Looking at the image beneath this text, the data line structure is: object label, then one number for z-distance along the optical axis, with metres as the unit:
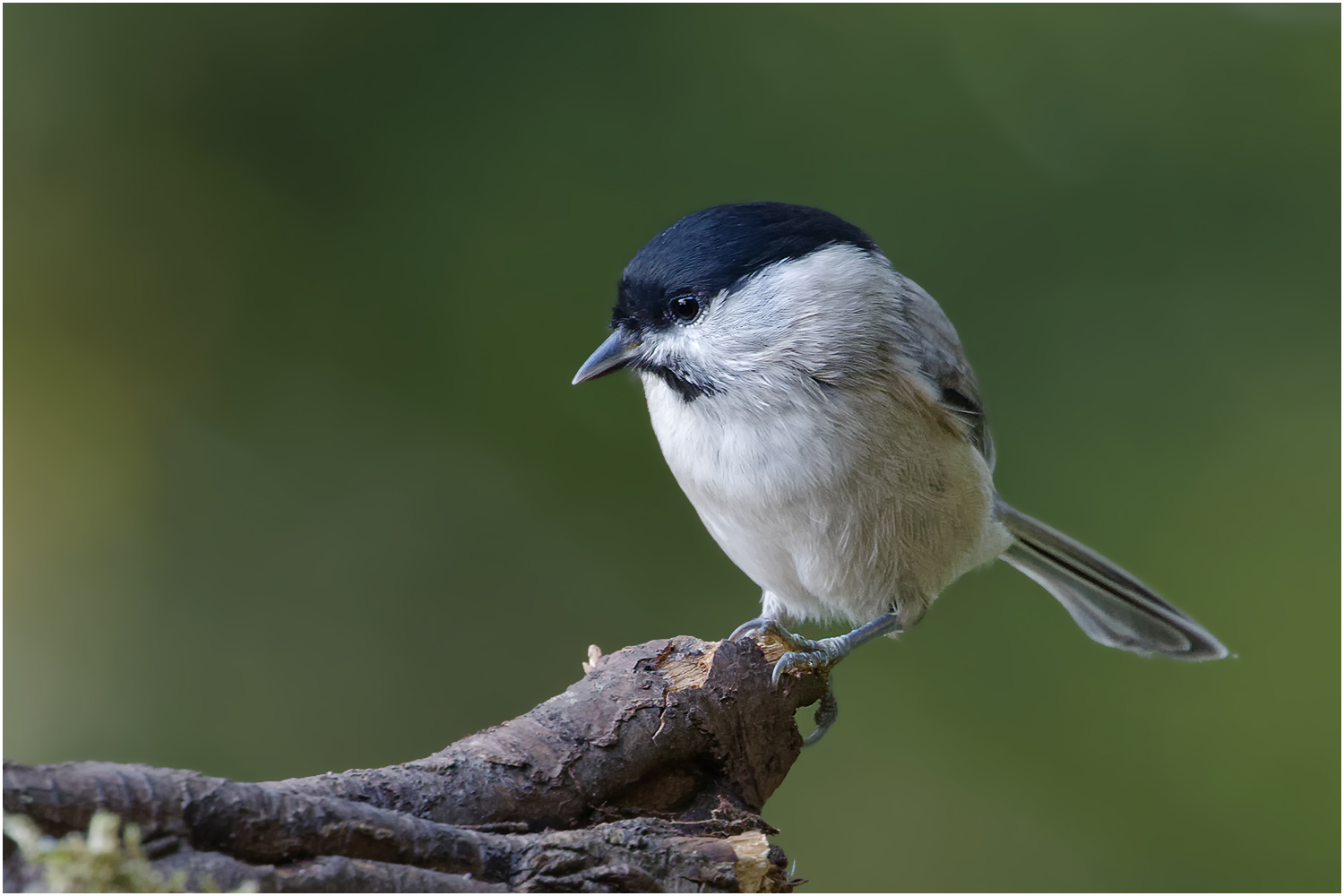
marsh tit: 3.24
